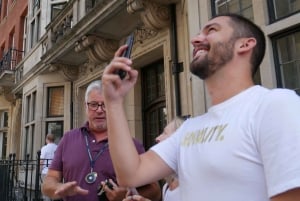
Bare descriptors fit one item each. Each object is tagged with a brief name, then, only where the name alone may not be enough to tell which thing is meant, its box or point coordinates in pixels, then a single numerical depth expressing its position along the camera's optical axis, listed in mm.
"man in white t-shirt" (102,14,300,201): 845
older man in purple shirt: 1878
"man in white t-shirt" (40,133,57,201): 7297
